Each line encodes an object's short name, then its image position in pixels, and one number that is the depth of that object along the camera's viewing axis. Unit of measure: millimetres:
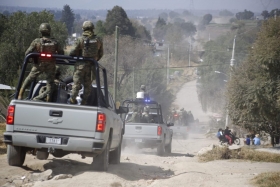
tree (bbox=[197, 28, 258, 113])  91938
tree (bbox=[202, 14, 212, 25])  187000
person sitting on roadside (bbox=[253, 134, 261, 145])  34872
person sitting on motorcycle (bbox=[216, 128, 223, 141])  34094
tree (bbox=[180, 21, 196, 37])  152550
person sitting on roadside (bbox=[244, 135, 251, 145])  35500
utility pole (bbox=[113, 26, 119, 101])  31859
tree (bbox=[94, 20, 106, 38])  89612
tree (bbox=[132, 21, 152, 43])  112056
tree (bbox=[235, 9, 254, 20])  183000
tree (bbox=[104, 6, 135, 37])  94938
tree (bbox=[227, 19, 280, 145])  29969
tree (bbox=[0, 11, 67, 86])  45031
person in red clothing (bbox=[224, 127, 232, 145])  33419
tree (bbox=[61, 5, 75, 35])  134625
